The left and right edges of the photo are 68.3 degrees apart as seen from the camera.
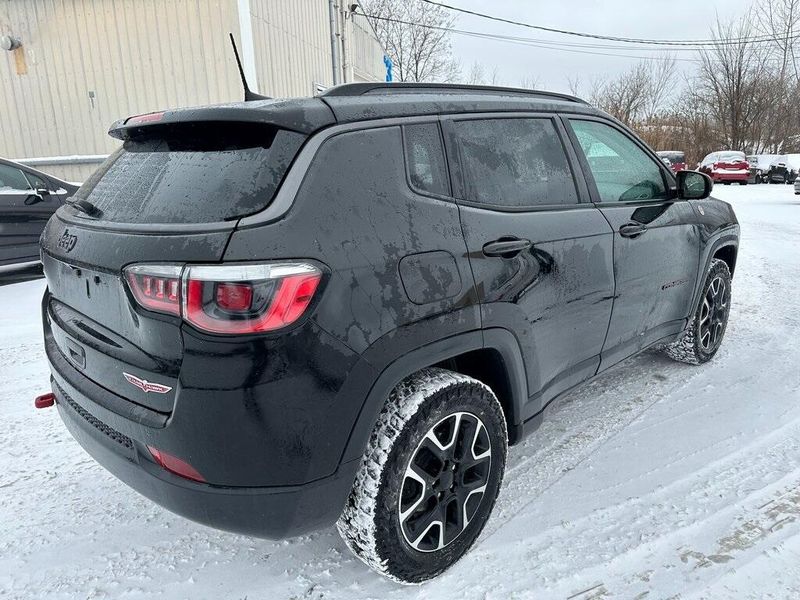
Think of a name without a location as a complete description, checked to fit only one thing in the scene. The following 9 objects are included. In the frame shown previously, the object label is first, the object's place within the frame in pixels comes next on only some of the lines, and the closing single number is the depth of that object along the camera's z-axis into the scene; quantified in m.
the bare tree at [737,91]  32.91
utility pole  14.96
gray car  6.63
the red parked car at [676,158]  26.58
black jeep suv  1.66
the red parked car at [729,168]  23.89
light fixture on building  11.93
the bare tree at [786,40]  32.59
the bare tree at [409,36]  33.00
